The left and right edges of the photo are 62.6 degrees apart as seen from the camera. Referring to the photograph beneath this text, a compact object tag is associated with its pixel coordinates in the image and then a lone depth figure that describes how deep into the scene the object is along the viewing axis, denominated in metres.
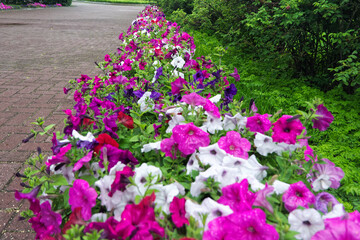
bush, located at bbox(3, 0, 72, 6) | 19.60
